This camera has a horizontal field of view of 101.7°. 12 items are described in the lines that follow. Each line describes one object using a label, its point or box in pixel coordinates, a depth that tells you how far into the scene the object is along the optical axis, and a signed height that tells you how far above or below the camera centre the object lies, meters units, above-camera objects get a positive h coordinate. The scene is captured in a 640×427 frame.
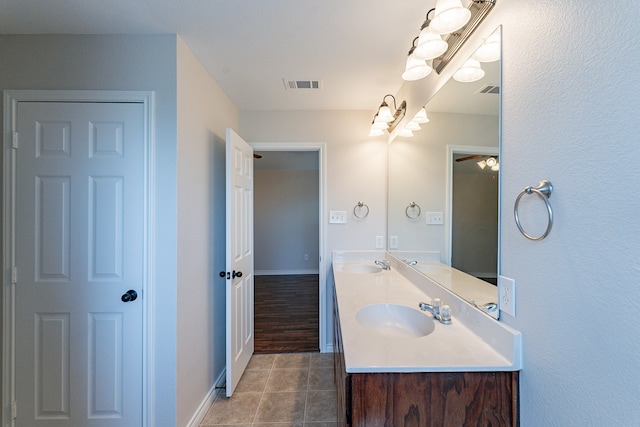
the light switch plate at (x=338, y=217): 2.61 -0.04
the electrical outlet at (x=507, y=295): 0.90 -0.29
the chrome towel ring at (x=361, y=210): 2.61 +0.04
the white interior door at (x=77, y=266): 1.48 -0.31
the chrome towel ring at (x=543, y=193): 0.74 +0.06
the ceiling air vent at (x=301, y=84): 2.08 +1.06
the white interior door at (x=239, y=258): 1.97 -0.38
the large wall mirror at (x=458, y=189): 1.04 +0.14
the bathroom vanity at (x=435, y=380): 0.88 -0.57
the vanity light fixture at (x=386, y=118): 2.07 +0.80
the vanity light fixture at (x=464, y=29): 1.02 +0.81
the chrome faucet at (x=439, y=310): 1.20 -0.46
